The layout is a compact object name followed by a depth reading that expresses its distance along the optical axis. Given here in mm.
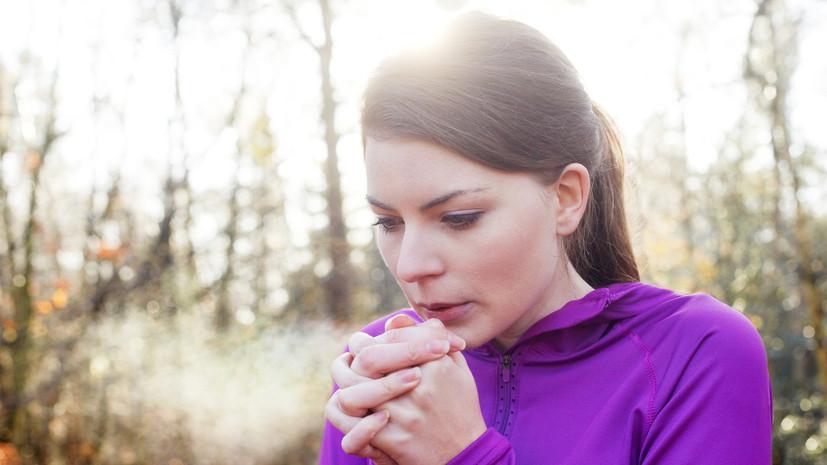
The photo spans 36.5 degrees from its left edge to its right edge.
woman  945
